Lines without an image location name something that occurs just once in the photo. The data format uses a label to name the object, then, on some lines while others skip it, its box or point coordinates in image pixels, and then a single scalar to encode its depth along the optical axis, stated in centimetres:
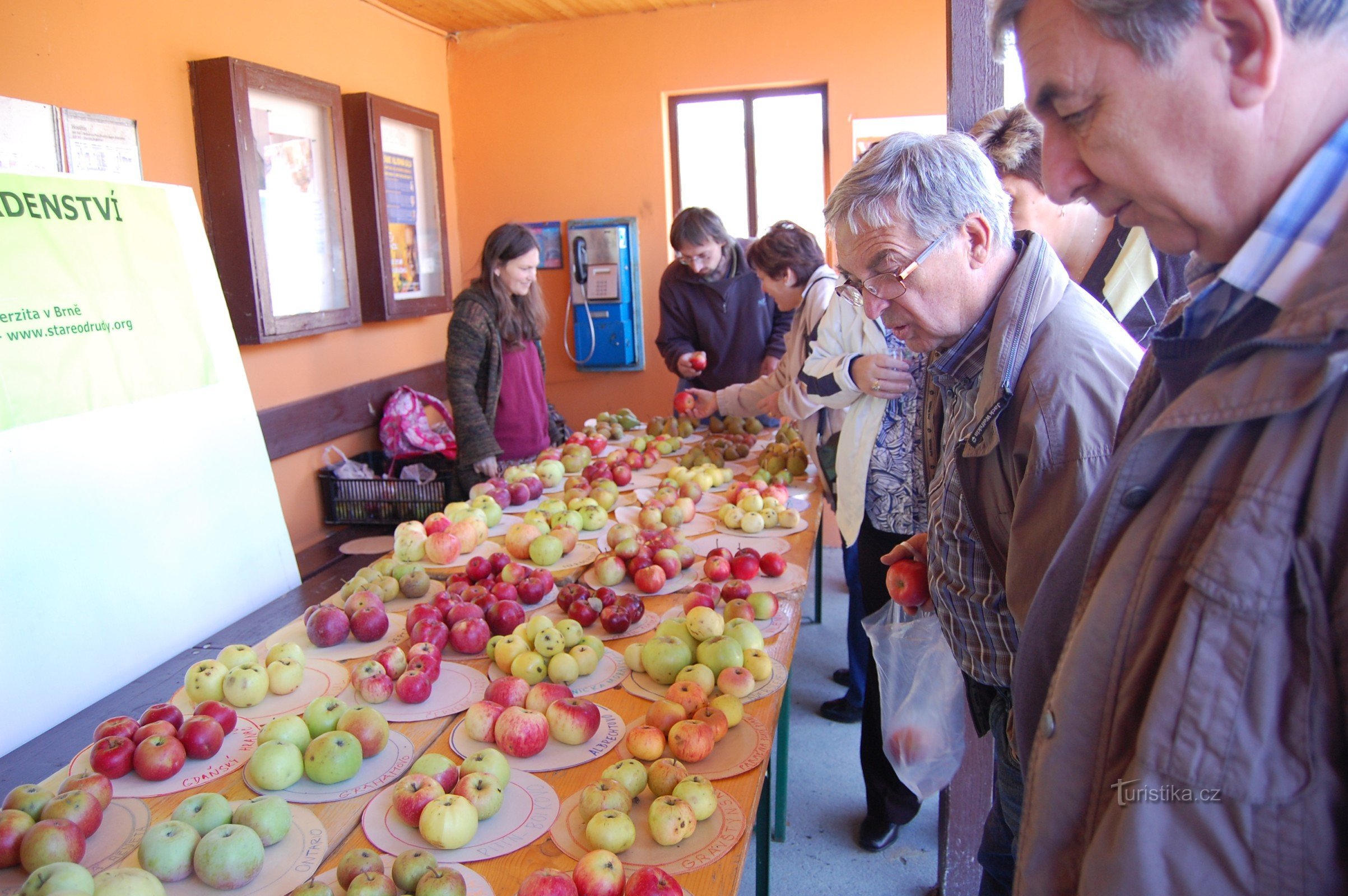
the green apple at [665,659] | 171
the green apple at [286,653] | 170
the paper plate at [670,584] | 218
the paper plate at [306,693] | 159
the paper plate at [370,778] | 135
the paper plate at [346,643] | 183
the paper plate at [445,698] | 160
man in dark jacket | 441
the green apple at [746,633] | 182
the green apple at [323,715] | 147
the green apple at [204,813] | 121
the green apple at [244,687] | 160
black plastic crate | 458
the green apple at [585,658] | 172
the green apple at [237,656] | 169
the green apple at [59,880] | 103
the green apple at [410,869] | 111
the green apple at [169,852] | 115
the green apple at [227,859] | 113
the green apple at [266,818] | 122
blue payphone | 614
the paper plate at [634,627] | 194
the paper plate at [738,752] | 142
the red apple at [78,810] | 121
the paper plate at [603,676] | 169
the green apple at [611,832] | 120
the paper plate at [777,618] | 196
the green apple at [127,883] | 106
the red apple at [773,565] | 224
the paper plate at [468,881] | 114
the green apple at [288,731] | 142
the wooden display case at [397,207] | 498
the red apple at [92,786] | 129
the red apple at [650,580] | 214
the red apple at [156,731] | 143
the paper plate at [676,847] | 121
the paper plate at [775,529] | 260
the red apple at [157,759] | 138
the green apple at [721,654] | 172
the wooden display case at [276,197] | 394
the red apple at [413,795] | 126
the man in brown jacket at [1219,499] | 65
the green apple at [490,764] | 136
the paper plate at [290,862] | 115
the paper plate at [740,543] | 247
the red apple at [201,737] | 144
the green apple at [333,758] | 138
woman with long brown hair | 375
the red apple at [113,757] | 139
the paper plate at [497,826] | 123
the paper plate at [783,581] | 218
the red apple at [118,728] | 146
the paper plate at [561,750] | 144
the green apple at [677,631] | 179
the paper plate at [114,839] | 115
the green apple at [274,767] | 135
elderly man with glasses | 121
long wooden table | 118
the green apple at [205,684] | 162
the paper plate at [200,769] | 137
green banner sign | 200
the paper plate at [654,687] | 167
